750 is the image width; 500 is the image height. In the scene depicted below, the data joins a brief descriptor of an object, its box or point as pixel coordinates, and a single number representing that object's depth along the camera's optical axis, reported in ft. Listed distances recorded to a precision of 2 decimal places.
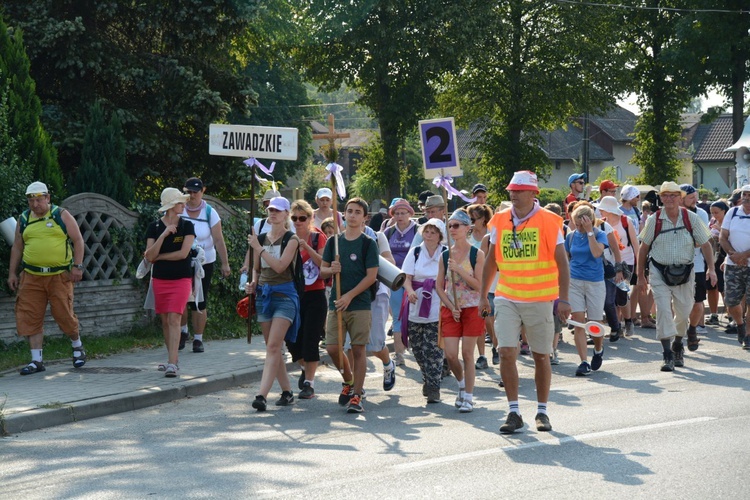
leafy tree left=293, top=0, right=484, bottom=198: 123.03
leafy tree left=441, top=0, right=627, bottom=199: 144.56
